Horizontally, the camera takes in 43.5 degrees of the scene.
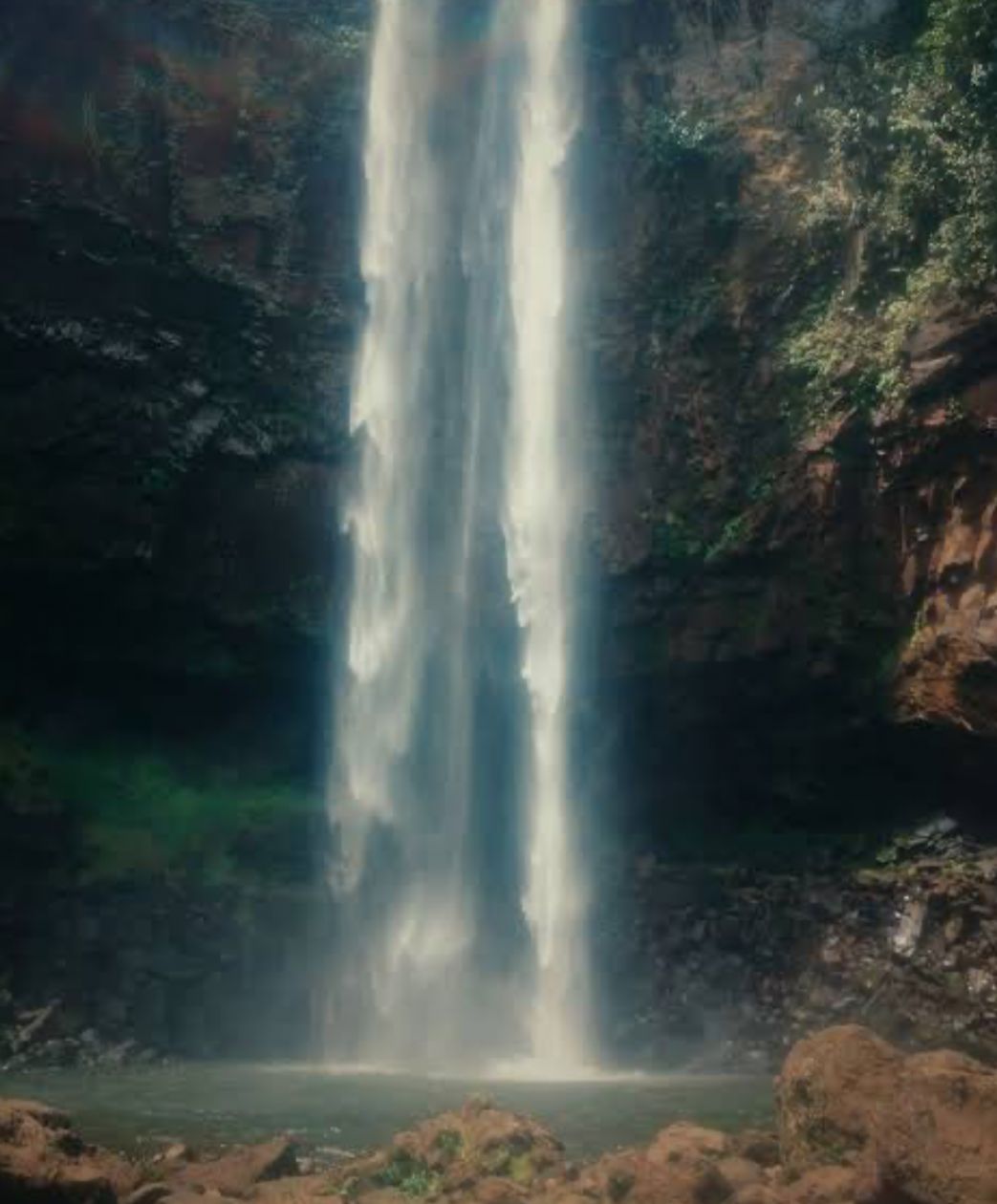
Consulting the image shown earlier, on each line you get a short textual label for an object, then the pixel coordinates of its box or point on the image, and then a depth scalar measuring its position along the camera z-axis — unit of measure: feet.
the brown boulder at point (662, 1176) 25.81
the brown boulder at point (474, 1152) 29.58
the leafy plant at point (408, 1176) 29.63
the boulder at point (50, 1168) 23.66
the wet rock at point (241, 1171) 28.55
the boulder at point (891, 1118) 23.54
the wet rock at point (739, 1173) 26.48
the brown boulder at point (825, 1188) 25.34
